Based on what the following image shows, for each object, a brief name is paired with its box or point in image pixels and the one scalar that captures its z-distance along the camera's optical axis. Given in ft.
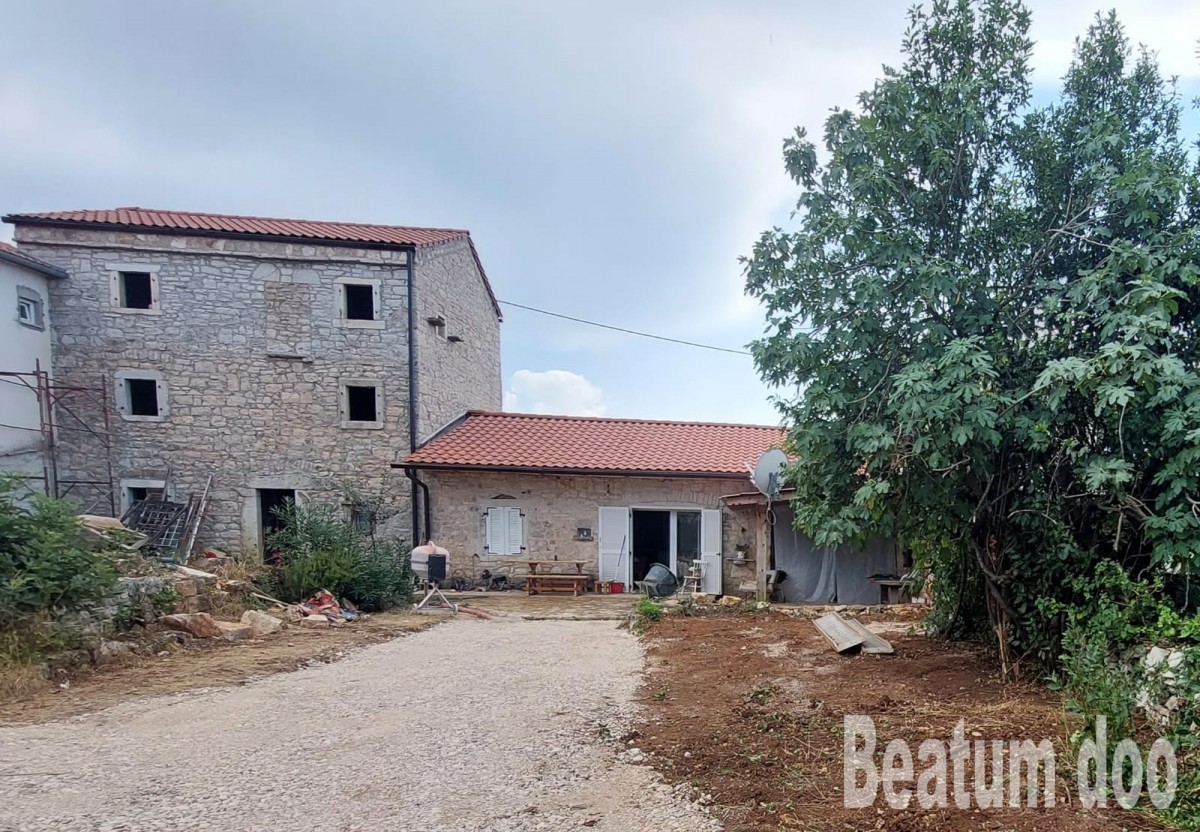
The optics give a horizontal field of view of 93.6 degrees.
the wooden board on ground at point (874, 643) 19.98
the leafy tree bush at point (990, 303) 13.56
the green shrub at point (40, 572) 17.81
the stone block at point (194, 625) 22.39
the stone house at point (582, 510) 39.37
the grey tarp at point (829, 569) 35.37
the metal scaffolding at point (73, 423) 37.50
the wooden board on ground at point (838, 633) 20.17
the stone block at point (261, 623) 24.35
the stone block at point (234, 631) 23.18
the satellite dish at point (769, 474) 33.14
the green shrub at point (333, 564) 30.58
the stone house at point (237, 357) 38.52
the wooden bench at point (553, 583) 38.68
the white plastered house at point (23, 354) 35.06
